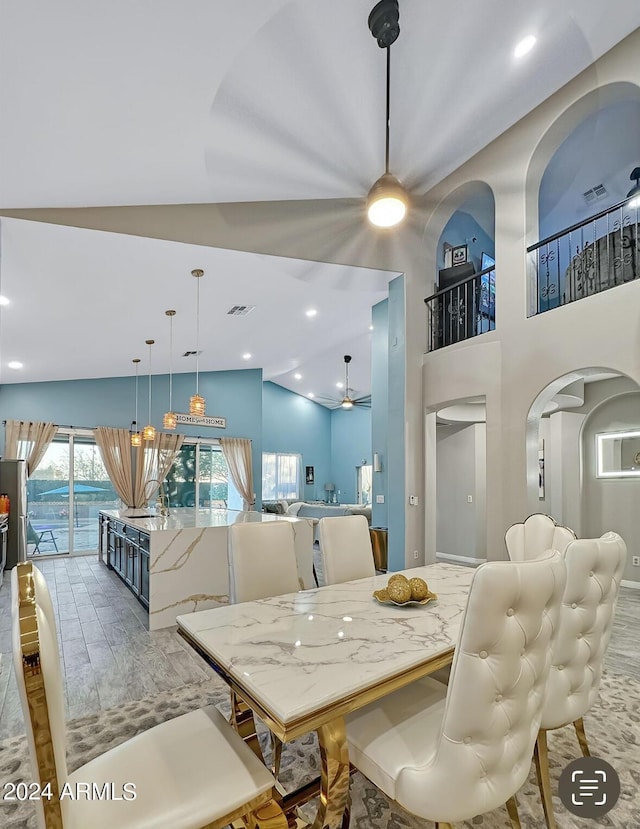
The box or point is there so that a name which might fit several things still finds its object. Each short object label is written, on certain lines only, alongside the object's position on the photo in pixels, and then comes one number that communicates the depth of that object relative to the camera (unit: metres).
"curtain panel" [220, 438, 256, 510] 9.52
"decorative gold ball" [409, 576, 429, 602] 2.00
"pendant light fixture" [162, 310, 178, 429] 5.04
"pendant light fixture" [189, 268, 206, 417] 4.88
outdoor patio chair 7.32
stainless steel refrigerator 6.15
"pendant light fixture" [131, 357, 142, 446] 6.57
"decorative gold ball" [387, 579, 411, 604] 1.97
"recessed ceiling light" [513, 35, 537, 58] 3.32
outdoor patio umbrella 7.65
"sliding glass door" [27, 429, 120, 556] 7.45
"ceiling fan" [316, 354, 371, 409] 11.21
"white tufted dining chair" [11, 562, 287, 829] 0.94
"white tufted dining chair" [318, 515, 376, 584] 2.64
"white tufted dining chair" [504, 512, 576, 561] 2.43
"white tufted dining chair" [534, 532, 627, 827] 1.59
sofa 8.23
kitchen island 3.89
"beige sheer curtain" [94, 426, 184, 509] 8.01
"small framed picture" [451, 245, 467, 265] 5.82
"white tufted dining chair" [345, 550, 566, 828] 1.11
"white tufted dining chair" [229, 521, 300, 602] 2.32
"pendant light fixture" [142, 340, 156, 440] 5.93
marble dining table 1.24
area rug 1.73
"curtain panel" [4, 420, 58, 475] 7.05
